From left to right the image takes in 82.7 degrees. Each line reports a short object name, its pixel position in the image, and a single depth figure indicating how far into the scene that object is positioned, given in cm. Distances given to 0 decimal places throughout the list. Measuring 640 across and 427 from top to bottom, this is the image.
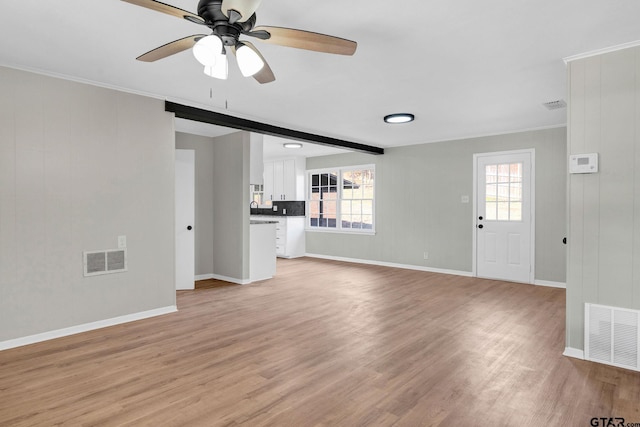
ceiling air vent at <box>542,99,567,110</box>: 421
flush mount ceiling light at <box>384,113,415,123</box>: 489
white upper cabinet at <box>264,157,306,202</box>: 882
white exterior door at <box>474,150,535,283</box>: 580
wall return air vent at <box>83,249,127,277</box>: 358
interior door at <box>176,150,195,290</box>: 527
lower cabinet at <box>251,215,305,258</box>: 855
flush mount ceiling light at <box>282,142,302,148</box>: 720
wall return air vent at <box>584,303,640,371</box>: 273
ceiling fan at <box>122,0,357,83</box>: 171
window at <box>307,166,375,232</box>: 792
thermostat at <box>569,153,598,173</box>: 289
